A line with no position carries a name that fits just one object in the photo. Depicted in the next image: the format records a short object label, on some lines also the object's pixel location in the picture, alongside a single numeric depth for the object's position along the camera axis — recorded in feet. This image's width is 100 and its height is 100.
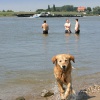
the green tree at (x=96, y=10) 631.56
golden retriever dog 22.85
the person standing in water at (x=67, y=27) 102.39
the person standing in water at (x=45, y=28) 104.65
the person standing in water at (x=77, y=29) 105.17
